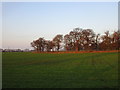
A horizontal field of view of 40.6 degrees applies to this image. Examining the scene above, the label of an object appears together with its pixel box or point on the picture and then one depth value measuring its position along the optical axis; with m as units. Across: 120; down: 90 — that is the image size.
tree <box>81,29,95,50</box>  72.69
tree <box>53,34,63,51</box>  86.01
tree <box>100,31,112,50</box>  63.97
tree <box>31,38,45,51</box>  92.75
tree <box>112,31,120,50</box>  57.96
